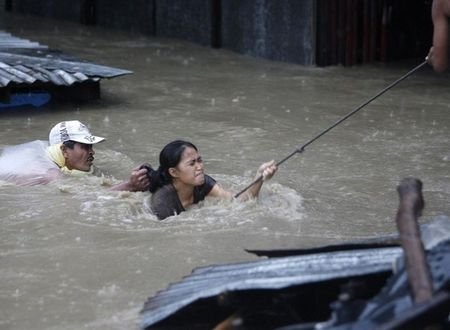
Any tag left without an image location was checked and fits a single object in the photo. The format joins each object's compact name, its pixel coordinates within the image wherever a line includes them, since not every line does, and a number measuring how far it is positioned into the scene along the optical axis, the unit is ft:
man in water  54.60
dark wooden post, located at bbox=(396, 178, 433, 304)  22.48
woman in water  48.70
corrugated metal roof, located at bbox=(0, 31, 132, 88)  73.15
